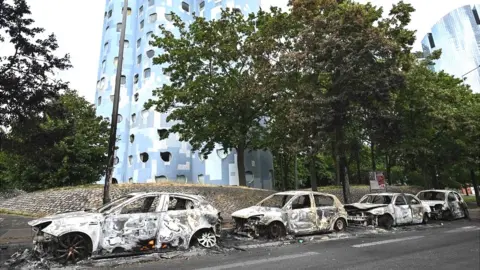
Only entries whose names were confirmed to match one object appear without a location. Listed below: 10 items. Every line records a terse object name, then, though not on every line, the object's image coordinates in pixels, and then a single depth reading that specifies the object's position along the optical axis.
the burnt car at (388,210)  12.80
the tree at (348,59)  13.62
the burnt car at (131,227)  6.86
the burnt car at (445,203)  15.72
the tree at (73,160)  20.36
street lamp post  10.34
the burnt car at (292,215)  9.95
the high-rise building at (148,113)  36.22
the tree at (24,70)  9.72
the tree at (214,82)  20.75
